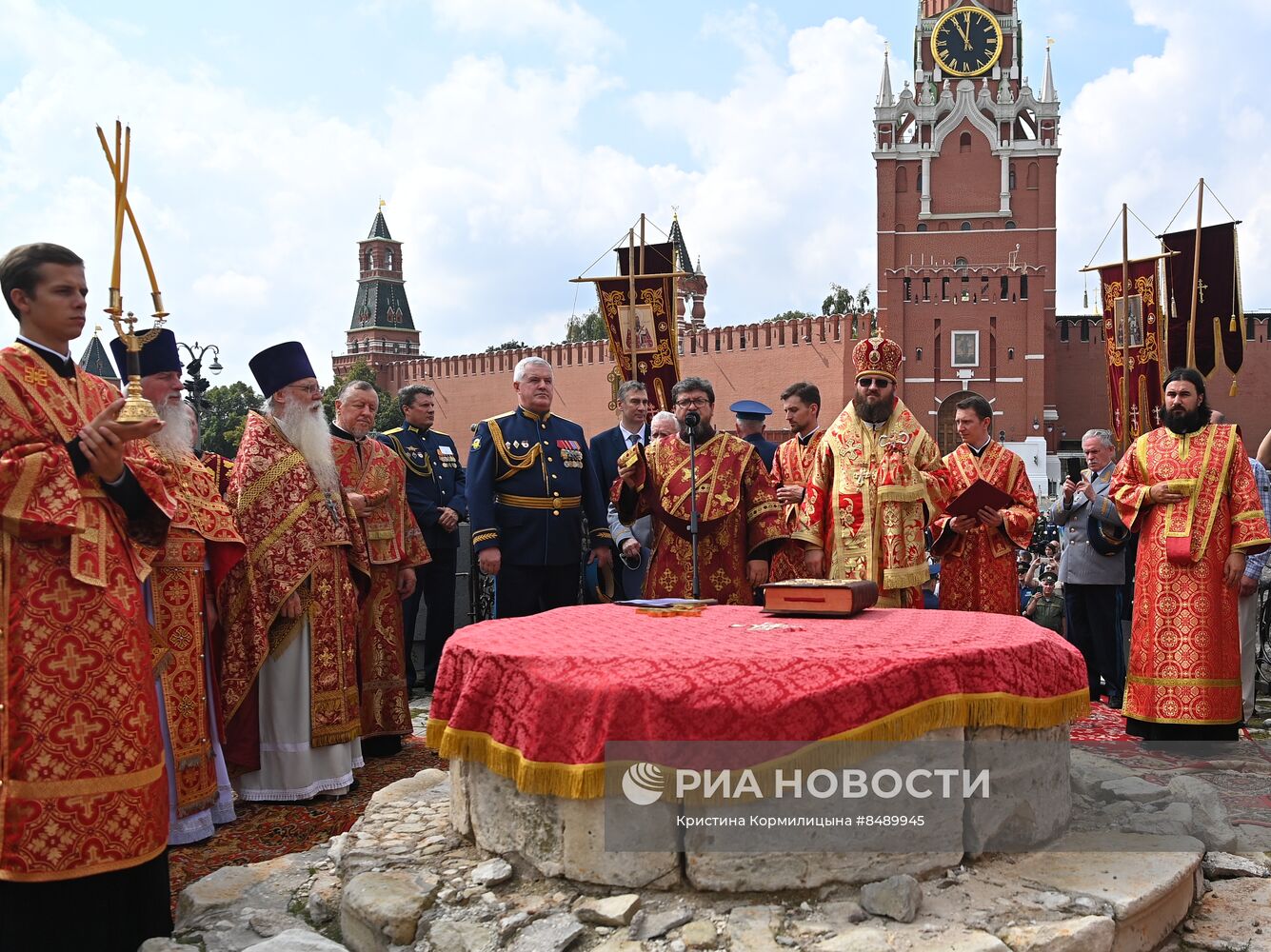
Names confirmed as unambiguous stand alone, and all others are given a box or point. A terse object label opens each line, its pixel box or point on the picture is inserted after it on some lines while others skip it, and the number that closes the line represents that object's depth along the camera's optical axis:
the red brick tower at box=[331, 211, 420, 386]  69.38
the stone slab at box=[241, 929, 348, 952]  3.04
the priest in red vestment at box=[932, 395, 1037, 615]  6.43
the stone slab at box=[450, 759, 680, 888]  3.12
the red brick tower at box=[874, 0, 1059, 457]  43.84
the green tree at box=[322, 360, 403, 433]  51.33
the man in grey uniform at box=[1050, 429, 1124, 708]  7.18
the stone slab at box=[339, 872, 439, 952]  3.11
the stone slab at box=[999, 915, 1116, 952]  2.77
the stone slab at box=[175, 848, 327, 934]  3.50
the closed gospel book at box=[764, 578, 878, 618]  4.02
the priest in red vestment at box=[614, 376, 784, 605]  5.76
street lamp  13.17
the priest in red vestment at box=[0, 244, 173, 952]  3.05
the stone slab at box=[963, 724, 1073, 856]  3.27
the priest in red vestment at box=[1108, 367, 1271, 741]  5.71
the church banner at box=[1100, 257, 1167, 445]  9.79
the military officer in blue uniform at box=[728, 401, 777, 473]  7.87
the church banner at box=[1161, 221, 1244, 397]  10.43
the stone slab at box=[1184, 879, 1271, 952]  3.22
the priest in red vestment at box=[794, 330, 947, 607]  5.68
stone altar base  3.07
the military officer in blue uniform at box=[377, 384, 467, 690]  7.51
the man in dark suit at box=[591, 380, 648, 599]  7.30
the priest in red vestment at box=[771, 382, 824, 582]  6.02
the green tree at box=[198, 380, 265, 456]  43.66
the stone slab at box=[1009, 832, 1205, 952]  3.04
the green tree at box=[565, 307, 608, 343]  70.56
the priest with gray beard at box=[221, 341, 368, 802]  4.96
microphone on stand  5.26
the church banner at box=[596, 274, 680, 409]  13.53
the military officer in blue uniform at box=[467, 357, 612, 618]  6.07
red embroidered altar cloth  3.05
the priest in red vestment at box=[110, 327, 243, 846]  4.29
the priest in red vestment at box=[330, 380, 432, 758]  5.78
